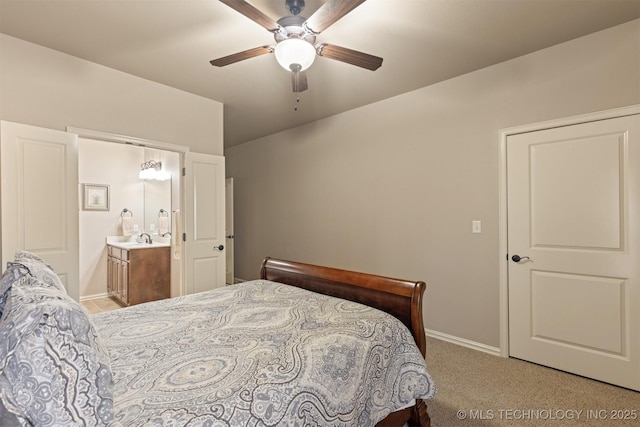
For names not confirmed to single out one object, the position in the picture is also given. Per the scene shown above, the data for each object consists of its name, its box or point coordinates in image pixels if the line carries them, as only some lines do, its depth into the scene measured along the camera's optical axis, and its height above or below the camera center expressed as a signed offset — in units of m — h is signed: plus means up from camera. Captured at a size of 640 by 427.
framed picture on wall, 4.65 +0.28
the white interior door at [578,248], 2.21 -0.28
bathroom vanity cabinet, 4.07 -0.81
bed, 0.83 -0.57
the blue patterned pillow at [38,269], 1.29 -0.24
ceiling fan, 1.59 +1.06
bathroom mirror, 5.01 +0.22
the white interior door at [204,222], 3.36 -0.09
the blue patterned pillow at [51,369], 0.74 -0.40
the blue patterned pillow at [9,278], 1.19 -0.26
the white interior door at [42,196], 2.22 +0.15
